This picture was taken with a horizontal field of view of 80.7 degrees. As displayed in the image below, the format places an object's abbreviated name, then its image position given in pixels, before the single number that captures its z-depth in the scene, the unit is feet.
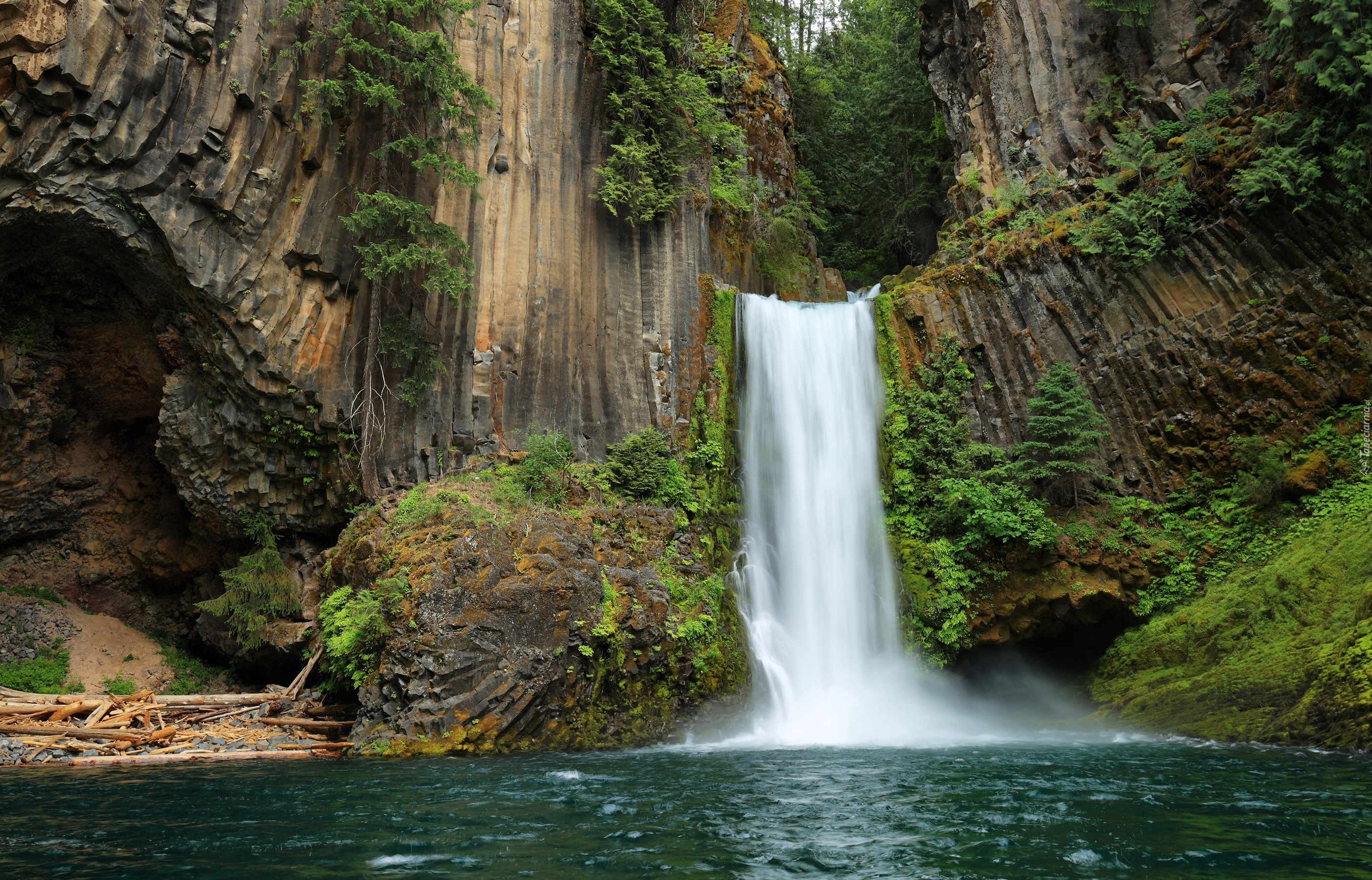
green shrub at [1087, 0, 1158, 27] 65.21
